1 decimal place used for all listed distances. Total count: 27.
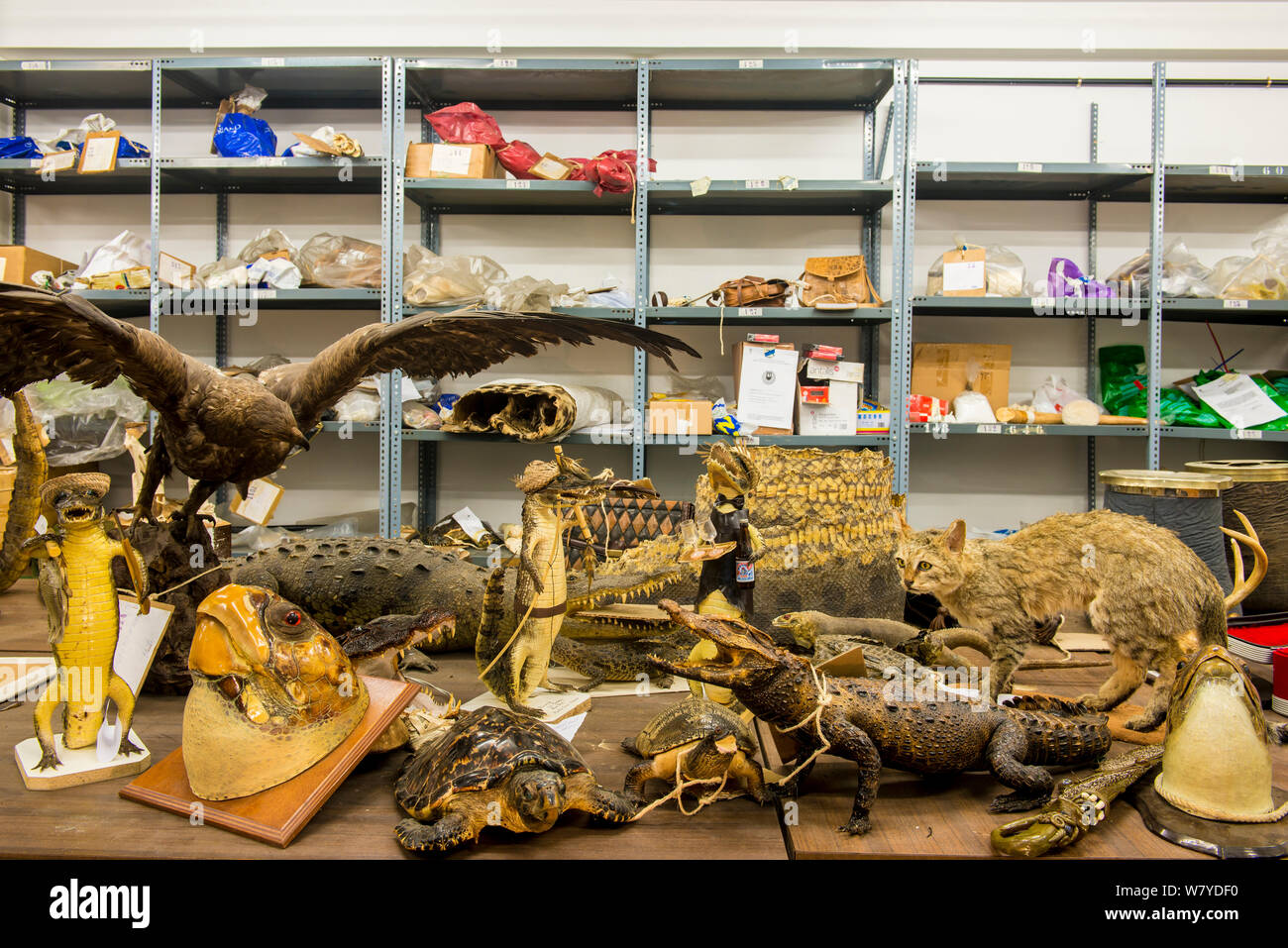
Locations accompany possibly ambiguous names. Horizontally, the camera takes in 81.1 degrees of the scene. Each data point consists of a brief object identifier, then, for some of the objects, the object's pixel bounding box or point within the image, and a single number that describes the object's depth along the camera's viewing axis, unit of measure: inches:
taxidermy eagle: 52.5
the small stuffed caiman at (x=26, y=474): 65.6
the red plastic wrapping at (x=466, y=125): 133.2
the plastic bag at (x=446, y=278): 128.7
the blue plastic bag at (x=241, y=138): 134.2
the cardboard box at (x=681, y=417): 129.3
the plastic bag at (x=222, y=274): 130.6
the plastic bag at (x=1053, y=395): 137.9
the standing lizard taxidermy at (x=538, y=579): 55.7
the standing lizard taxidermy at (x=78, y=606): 47.6
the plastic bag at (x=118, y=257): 137.6
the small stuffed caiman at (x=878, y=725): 42.2
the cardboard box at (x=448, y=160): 129.4
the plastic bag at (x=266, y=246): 134.9
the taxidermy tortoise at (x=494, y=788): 39.7
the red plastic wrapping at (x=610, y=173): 127.9
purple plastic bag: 130.0
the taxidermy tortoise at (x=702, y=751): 44.3
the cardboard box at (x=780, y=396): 129.7
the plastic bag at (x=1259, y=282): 129.3
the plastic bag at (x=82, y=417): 132.3
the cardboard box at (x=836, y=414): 132.0
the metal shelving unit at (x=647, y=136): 129.8
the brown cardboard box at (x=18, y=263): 134.9
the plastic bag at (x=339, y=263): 133.0
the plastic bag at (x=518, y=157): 131.6
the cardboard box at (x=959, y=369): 139.4
